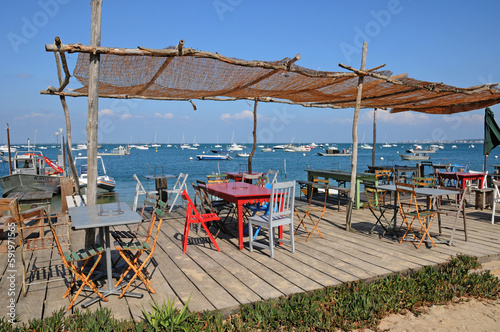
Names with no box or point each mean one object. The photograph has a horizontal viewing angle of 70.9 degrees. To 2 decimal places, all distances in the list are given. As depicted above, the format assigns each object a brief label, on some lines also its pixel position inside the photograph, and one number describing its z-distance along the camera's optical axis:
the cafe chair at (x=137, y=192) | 7.69
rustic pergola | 4.29
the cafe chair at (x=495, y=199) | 6.10
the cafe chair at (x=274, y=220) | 4.31
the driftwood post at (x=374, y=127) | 13.35
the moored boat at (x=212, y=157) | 57.28
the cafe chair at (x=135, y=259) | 3.21
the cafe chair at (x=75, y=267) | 3.04
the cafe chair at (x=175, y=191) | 7.05
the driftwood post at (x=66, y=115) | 4.63
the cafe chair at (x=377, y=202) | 5.27
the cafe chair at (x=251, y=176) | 8.40
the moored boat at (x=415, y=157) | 53.17
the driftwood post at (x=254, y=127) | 9.55
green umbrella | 8.37
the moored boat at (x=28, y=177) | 15.16
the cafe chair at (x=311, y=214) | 5.19
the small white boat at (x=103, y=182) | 18.48
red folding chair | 4.62
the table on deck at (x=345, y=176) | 7.73
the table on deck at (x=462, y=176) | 8.29
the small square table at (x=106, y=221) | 3.07
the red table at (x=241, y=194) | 4.68
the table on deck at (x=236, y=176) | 9.18
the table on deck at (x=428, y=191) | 4.87
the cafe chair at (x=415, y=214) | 4.80
